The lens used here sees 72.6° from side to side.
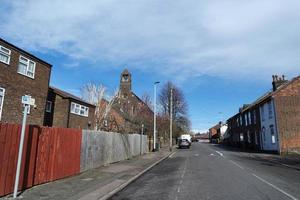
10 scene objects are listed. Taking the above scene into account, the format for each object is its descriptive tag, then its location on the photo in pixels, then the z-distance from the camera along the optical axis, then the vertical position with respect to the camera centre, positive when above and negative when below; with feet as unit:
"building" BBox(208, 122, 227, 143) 225.80 +5.36
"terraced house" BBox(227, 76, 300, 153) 74.25 +7.40
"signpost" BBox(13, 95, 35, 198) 19.50 -0.90
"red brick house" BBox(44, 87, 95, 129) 70.23 +8.02
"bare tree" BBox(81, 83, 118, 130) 89.09 +12.89
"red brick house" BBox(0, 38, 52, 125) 44.65 +11.90
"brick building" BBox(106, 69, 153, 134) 94.98 +10.43
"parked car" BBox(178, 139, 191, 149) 113.08 -4.75
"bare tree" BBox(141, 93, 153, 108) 115.33 +18.02
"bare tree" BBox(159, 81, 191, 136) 156.55 +22.46
